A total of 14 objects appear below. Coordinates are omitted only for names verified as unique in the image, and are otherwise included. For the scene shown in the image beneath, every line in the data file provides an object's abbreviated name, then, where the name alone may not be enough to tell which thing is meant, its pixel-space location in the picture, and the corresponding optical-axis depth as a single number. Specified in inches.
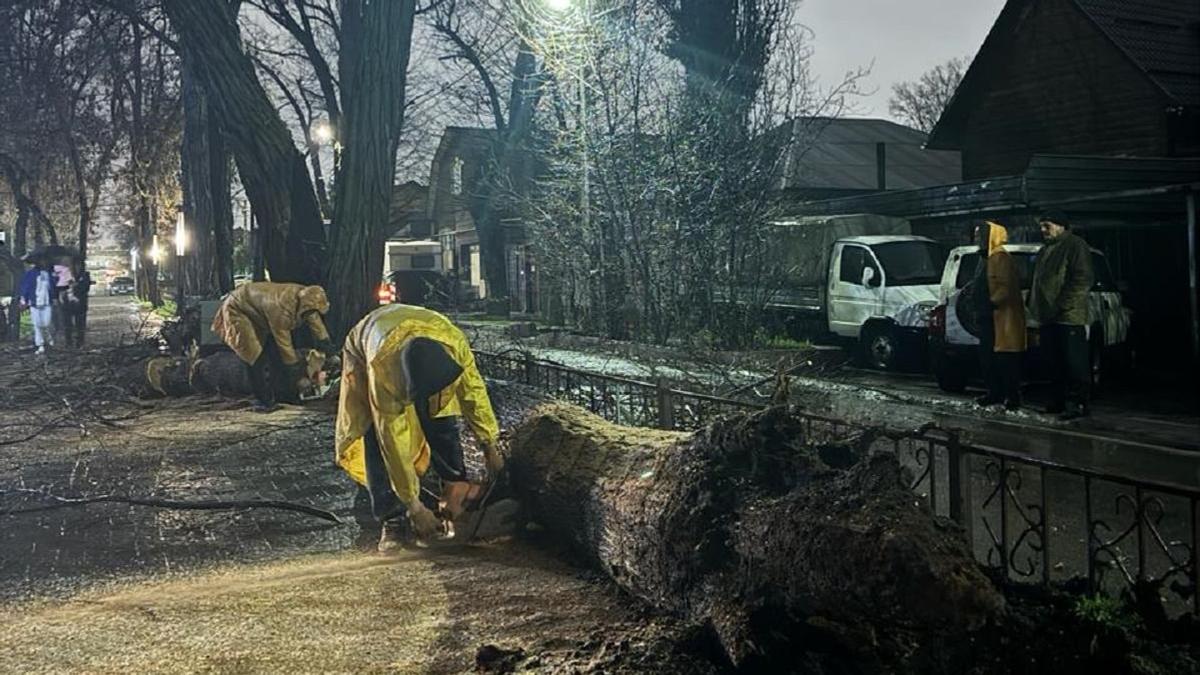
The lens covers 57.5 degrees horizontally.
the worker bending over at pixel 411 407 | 223.3
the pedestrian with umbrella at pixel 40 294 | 806.5
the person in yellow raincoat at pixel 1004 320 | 379.9
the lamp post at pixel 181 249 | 884.7
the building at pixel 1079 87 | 812.6
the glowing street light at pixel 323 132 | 1424.8
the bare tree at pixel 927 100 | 2373.3
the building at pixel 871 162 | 1268.5
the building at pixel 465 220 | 1298.7
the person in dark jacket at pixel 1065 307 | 361.7
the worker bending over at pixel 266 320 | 460.1
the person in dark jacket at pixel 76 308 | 917.7
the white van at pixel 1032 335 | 456.8
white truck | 592.4
